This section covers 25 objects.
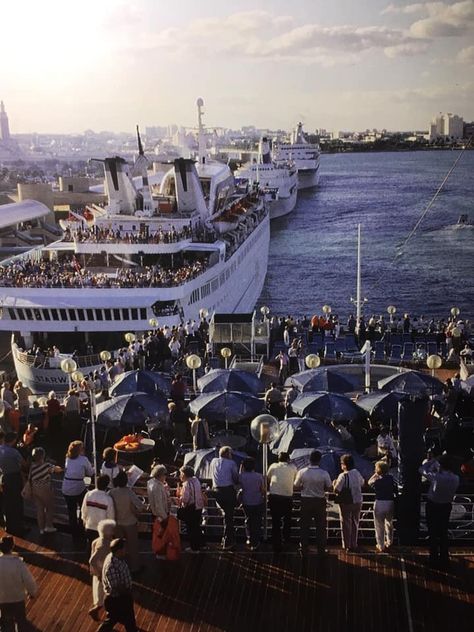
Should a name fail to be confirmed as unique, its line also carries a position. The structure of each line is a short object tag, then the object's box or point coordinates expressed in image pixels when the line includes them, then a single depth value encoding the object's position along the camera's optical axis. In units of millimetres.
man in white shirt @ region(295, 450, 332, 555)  9555
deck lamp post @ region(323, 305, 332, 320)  25292
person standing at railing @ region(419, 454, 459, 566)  9297
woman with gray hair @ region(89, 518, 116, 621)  8367
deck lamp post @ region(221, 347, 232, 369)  18375
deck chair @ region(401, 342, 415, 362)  22203
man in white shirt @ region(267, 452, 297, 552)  9797
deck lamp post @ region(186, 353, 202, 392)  16344
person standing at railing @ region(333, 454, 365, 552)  9656
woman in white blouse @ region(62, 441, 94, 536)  10273
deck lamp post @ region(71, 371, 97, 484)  15703
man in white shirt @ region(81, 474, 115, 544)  9234
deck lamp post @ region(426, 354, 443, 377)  16703
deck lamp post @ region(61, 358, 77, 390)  15625
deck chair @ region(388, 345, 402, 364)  22016
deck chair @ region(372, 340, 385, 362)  22109
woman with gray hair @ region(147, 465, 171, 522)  9539
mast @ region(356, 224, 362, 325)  25048
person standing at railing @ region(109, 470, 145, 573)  9273
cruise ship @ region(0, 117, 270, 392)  28219
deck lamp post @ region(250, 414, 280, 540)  10219
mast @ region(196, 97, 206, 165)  50125
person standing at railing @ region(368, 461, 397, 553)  9719
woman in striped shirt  10344
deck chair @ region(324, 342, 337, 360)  22359
